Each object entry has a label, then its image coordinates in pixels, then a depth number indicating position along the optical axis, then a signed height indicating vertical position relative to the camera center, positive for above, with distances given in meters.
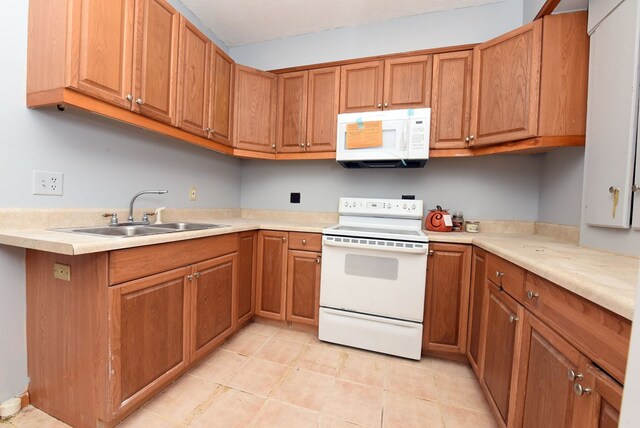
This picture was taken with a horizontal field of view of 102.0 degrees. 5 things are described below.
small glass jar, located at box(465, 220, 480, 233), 2.00 -0.12
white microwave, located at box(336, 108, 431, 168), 1.92 +0.54
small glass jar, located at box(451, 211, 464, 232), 2.08 -0.08
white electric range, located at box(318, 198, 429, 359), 1.71 -0.56
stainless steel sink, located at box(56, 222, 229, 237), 1.35 -0.18
